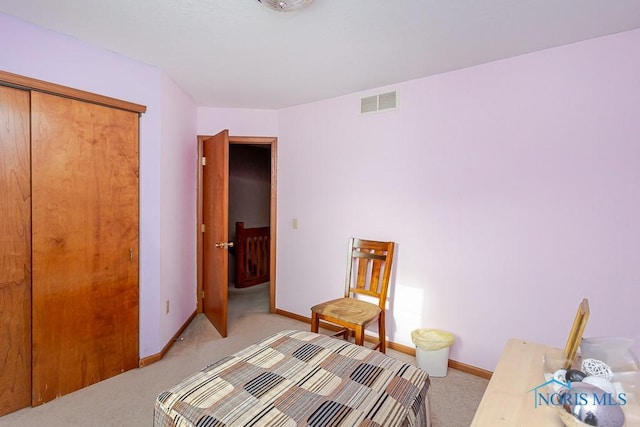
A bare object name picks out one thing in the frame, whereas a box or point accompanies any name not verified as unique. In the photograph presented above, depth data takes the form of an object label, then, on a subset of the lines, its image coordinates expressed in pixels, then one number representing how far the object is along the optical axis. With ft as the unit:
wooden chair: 7.97
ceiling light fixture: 5.25
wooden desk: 3.04
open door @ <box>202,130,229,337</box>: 9.86
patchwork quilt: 3.82
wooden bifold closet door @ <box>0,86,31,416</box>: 6.17
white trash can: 7.90
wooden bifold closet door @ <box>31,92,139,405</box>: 6.60
